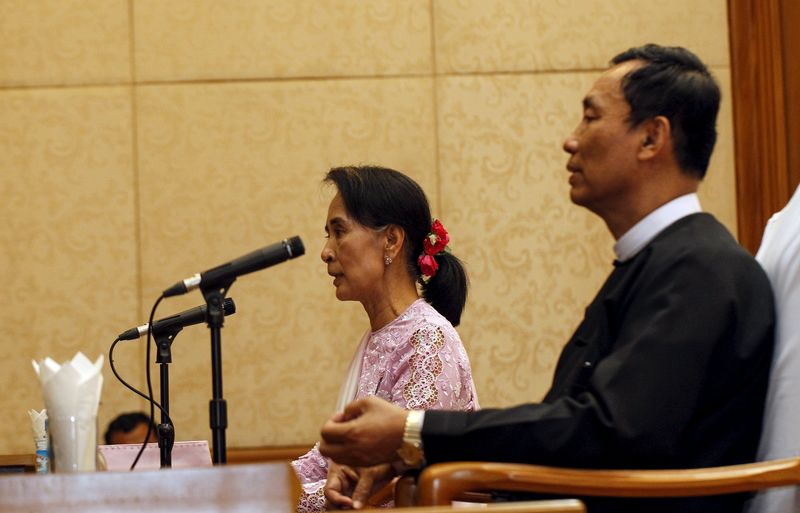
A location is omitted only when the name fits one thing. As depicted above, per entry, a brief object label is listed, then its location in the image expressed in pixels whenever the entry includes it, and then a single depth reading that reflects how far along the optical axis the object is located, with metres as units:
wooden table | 3.40
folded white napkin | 3.76
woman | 5.83
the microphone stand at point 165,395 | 5.23
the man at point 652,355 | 3.91
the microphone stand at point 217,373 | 4.40
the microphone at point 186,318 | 5.32
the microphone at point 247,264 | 4.38
